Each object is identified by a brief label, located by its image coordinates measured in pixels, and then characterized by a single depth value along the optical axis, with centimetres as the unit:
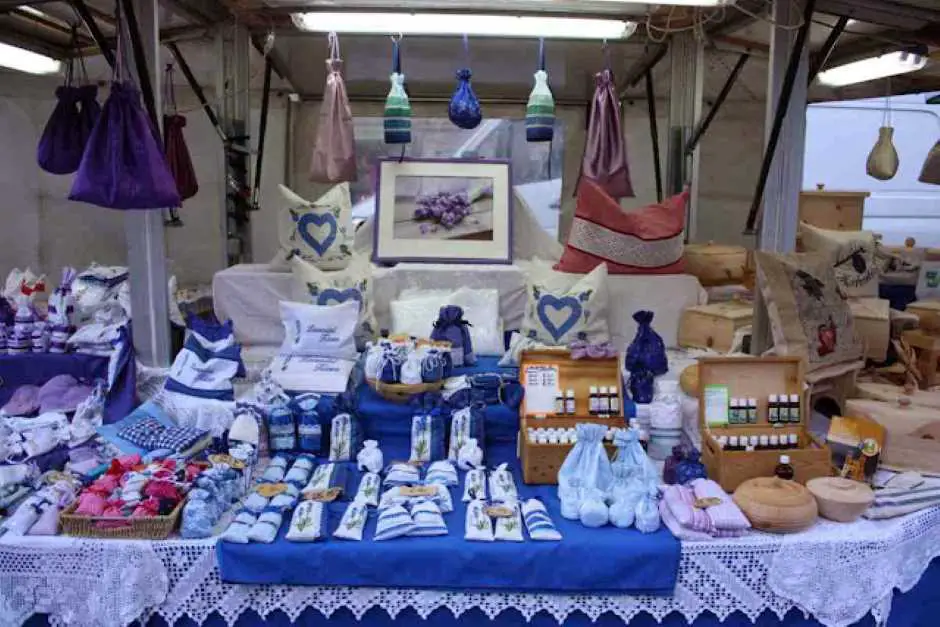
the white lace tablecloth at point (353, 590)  238
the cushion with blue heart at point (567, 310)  371
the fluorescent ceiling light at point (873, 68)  451
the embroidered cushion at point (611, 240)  404
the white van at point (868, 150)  848
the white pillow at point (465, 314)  382
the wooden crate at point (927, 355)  372
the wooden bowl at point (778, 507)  247
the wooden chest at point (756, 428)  273
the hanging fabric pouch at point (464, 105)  399
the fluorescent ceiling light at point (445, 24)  396
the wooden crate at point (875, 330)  385
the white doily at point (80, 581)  237
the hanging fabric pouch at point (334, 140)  439
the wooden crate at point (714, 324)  380
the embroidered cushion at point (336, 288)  375
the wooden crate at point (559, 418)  280
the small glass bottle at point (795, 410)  288
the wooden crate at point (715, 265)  448
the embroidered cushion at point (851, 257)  429
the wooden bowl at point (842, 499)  255
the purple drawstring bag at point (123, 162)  289
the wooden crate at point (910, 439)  291
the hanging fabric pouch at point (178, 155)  482
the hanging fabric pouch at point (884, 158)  541
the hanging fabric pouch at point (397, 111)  402
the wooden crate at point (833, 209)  535
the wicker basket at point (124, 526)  244
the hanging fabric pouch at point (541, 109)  407
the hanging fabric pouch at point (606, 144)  448
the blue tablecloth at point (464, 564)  235
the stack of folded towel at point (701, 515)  244
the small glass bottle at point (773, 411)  288
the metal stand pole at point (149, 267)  331
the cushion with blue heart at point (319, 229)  407
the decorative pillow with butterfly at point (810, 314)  326
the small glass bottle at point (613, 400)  295
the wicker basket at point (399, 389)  311
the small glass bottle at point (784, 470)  270
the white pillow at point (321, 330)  346
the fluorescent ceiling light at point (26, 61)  463
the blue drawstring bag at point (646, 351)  327
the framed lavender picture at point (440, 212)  441
